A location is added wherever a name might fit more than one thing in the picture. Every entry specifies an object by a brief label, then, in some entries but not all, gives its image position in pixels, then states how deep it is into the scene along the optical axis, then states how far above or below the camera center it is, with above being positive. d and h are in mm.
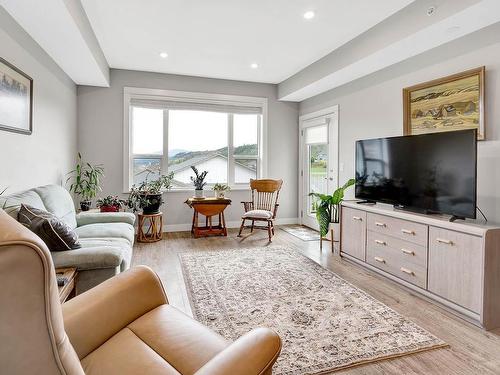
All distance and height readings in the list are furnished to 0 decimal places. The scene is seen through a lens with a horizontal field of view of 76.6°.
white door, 4906 +410
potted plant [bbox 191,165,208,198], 5062 -28
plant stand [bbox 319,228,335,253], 4089 -771
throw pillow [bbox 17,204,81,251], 2078 -321
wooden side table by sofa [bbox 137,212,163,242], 4594 -704
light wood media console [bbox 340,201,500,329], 2229 -602
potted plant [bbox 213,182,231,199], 5094 -121
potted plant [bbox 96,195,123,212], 4320 -343
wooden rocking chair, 5030 -247
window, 5164 +732
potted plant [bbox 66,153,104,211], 4418 -16
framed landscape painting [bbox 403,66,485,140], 2748 +775
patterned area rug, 1924 -997
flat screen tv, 2516 +119
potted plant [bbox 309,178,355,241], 4117 -426
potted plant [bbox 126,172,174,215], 4578 -249
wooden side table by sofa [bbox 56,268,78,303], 1771 -615
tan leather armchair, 546 -507
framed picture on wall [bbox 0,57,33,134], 2469 +674
